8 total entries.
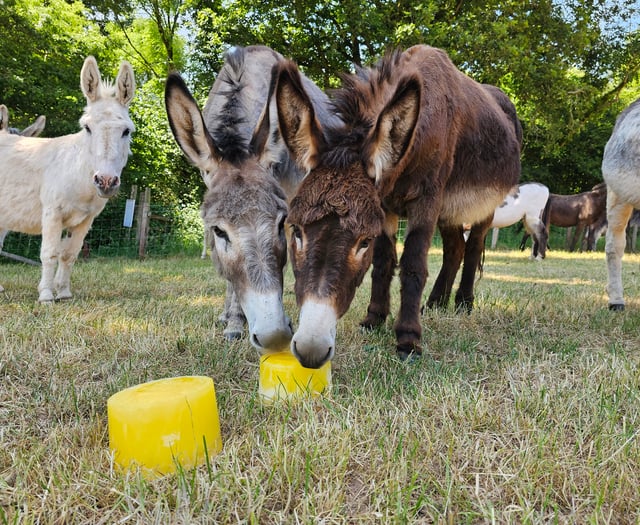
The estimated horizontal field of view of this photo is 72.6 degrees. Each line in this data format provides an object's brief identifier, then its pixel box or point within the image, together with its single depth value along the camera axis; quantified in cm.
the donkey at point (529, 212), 1331
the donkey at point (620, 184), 367
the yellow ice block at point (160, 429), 132
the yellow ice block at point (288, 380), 179
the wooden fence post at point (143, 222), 1084
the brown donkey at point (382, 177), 187
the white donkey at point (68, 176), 408
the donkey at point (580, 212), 1655
